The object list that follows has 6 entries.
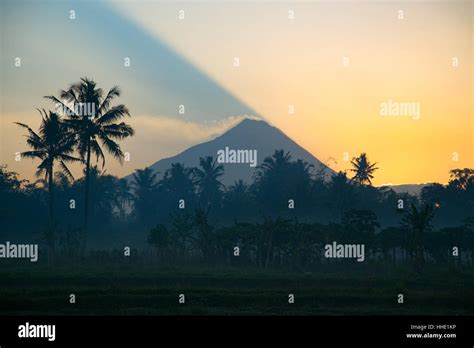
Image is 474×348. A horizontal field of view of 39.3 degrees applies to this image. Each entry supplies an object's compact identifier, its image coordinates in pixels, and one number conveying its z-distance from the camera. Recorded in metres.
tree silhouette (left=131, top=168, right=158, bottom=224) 87.14
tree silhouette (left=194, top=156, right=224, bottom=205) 83.44
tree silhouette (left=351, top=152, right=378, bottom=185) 82.44
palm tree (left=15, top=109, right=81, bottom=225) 54.62
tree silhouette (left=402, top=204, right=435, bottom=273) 36.97
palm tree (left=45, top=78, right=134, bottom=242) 54.97
